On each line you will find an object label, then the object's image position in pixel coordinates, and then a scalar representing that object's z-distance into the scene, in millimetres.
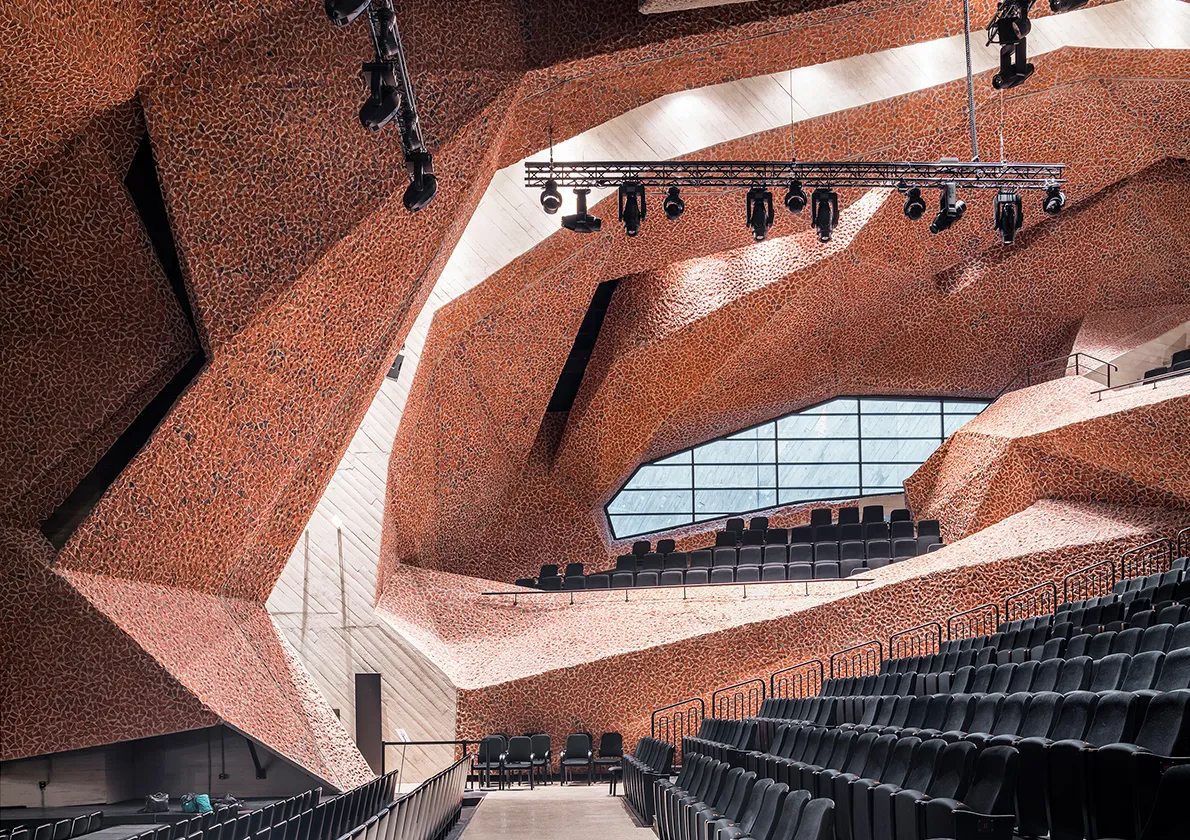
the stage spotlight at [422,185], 8781
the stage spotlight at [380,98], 7719
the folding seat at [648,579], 17562
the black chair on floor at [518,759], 14486
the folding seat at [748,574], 17562
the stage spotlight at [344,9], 6516
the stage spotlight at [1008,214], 12602
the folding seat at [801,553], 18016
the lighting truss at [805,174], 12266
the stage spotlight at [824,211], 12664
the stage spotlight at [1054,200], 12898
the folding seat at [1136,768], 3895
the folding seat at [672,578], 17500
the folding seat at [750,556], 18250
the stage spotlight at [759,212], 12547
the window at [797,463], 21766
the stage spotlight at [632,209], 12473
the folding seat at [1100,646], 7719
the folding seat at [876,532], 18109
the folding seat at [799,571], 17162
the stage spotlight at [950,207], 12586
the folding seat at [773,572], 17328
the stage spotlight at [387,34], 7590
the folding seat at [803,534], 18875
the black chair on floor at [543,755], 14930
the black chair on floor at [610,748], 15344
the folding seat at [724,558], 18406
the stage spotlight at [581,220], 12578
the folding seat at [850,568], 17203
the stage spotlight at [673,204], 12477
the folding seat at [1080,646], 8055
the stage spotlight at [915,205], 13000
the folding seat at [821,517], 19781
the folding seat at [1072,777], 4289
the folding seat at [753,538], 19467
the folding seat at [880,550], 17281
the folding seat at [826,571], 16906
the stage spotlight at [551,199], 12367
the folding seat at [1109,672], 6180
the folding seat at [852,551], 17547
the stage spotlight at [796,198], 12211
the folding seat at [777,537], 18922
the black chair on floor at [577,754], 14845
